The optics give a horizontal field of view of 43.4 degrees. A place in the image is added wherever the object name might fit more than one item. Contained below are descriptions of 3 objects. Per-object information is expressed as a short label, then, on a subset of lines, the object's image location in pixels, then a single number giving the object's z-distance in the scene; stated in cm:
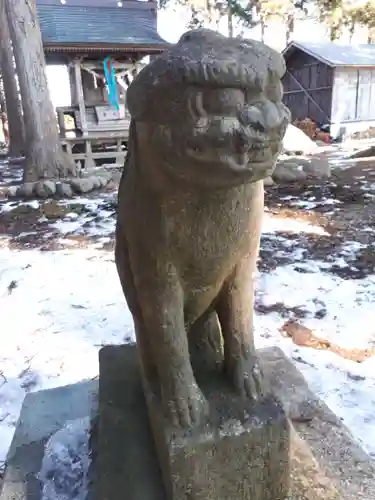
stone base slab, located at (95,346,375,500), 104
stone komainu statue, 71
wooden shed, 1391
